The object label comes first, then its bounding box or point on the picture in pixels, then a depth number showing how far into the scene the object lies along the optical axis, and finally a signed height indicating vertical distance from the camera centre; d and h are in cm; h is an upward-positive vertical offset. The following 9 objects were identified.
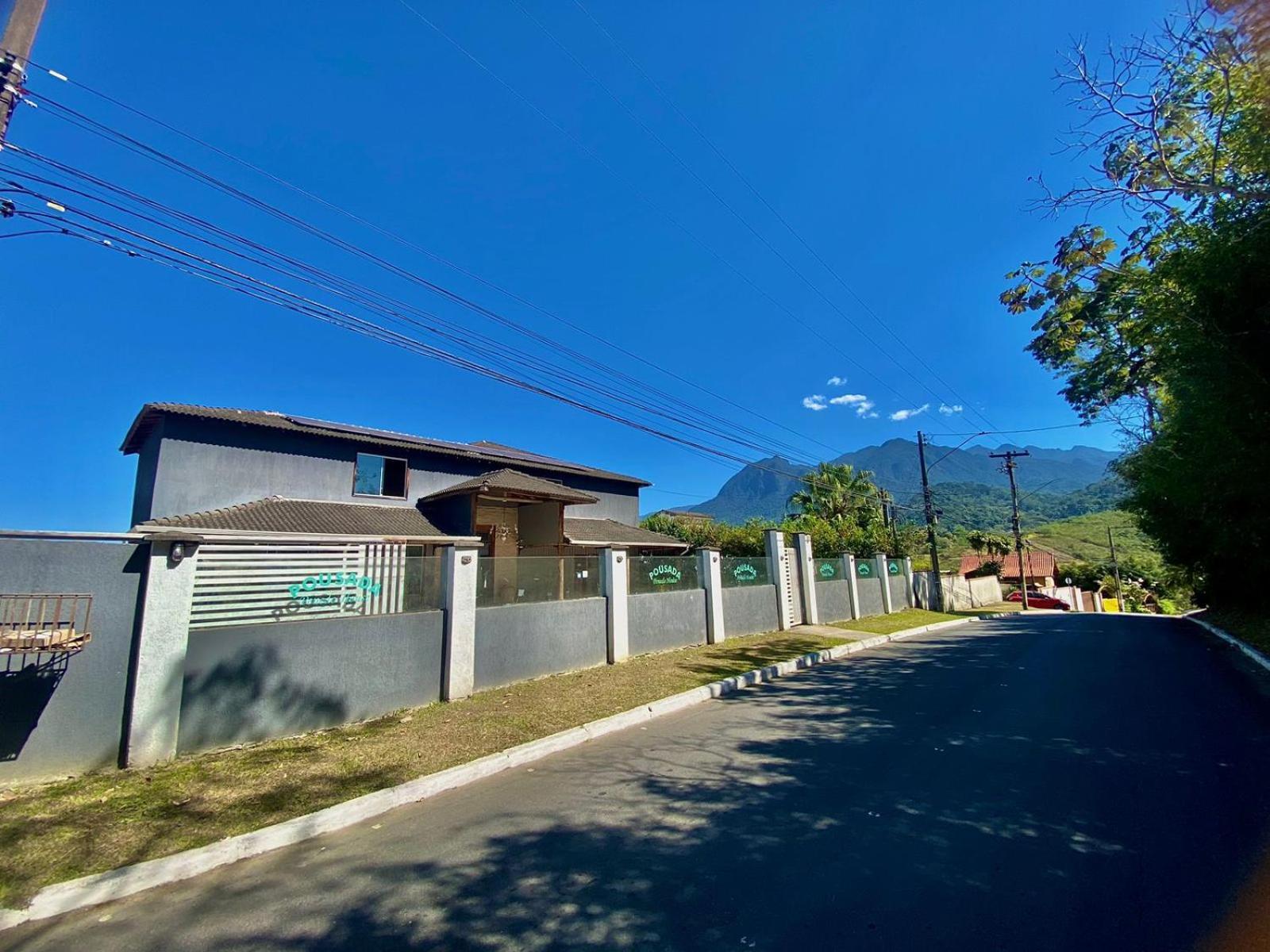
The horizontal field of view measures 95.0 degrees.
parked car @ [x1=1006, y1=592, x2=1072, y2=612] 4147 -162
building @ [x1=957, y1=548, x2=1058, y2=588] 5088 +120
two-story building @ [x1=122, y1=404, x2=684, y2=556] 1524 +321
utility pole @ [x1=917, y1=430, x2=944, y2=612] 2711 +303
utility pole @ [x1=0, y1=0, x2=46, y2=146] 461 +447
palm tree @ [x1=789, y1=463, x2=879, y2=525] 3276 +516
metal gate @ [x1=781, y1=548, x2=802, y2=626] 1708 +11
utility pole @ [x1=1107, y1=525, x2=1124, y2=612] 4547 -108
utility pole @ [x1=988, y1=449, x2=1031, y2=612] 3644 +631
